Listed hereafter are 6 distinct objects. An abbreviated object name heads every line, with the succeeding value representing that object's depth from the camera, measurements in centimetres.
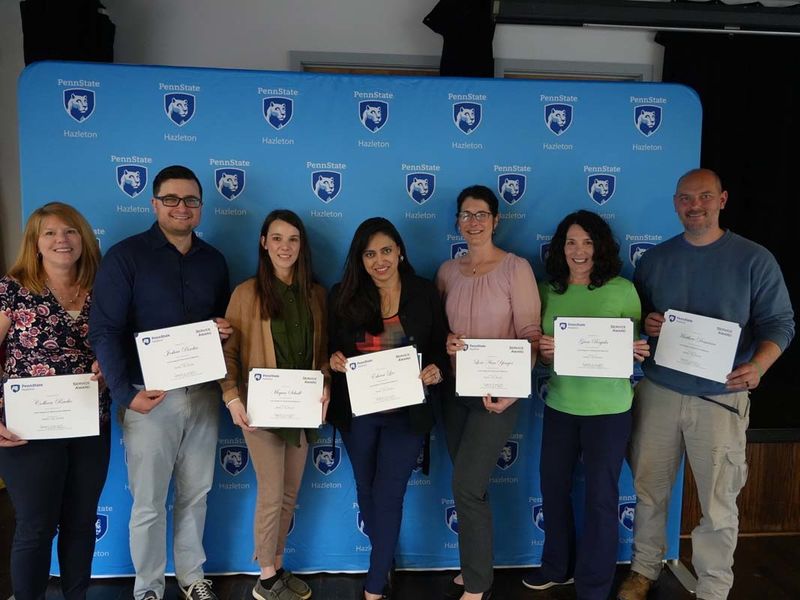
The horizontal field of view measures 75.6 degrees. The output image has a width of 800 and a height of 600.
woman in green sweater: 219
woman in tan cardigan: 210
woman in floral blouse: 188
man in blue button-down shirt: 194
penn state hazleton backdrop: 241
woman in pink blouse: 216
